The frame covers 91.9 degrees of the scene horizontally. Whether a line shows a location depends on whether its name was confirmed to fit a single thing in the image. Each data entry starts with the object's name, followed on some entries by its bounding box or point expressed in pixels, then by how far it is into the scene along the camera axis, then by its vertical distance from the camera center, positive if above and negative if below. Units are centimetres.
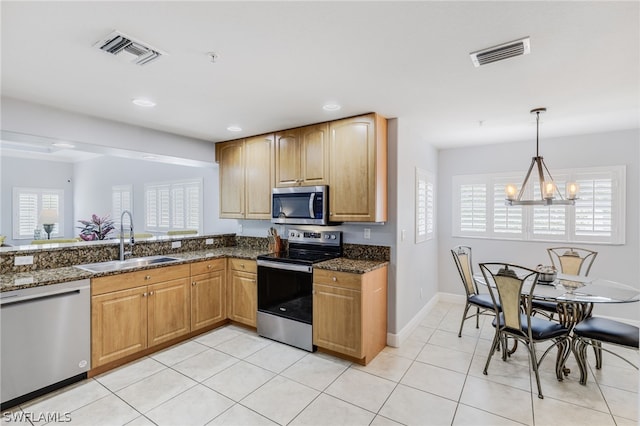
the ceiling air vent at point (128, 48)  177 +98
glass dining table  248 -71
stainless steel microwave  342 +6
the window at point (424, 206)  395 +6
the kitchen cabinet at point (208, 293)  350 -98
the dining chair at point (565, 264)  322 -64
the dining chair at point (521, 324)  256 -100
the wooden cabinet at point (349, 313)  288 -100
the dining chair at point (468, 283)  331 -86
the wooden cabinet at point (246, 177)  400 +45
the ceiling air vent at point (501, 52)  181 +98
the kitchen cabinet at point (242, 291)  365 -98
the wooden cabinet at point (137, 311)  270 -97
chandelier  302 +19
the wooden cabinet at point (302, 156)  347 +64
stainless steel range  322 -89
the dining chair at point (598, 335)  236 -98
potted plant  648 -44
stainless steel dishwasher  221 -99
